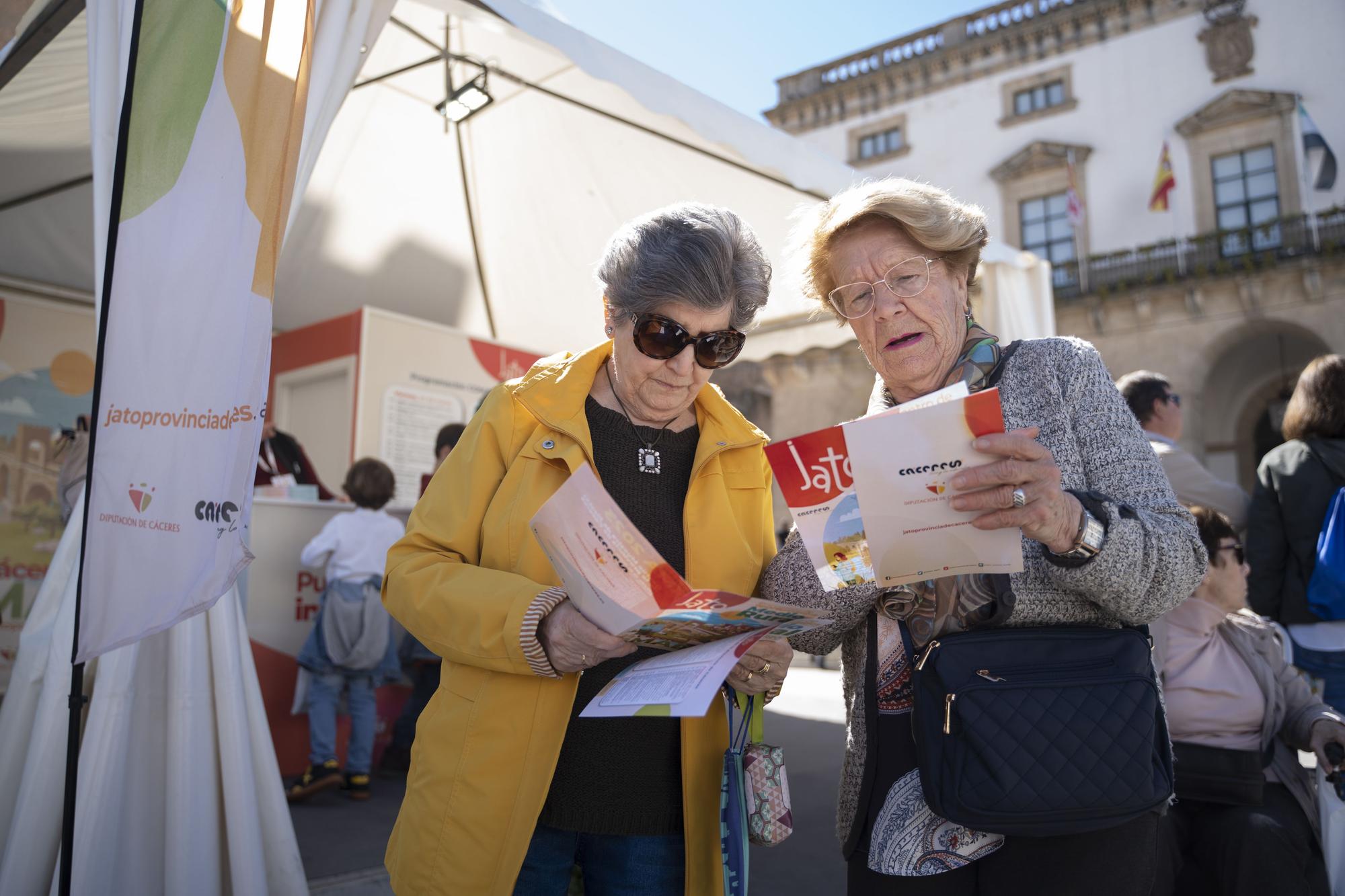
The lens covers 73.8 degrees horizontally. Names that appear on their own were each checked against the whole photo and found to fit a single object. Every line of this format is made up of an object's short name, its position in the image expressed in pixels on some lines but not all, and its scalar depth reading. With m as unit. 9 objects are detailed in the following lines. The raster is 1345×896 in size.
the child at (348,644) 4.46
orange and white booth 7.01
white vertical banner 2.14
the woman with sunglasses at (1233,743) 2.46
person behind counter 5.87
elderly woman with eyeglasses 1.33
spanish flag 19.02
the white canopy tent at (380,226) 2.48
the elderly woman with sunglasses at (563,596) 1.54
